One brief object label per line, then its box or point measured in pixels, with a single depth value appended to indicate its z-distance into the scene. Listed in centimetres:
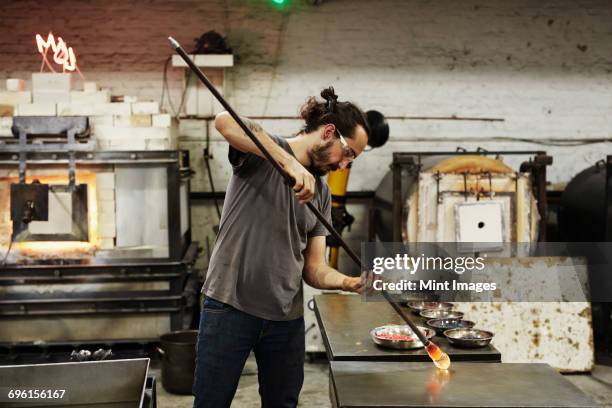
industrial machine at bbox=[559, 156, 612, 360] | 550
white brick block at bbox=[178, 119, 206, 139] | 623
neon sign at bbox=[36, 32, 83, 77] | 512
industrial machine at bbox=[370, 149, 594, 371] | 504
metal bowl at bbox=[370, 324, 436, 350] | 268
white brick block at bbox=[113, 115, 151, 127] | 518
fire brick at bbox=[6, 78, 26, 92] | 522
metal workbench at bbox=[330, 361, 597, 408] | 198
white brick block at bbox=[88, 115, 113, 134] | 516
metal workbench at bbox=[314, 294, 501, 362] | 260
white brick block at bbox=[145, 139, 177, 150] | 520
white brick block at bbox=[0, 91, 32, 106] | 516
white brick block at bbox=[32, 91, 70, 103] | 518
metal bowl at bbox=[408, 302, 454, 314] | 347
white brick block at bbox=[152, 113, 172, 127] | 521
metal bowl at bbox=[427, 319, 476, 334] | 300
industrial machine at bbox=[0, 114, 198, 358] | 503
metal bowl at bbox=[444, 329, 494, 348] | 271
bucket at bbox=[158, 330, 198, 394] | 461
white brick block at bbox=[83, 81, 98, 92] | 520
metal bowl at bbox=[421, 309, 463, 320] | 333
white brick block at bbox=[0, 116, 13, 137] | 509
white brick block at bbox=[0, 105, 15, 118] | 515
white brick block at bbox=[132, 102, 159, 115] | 521
